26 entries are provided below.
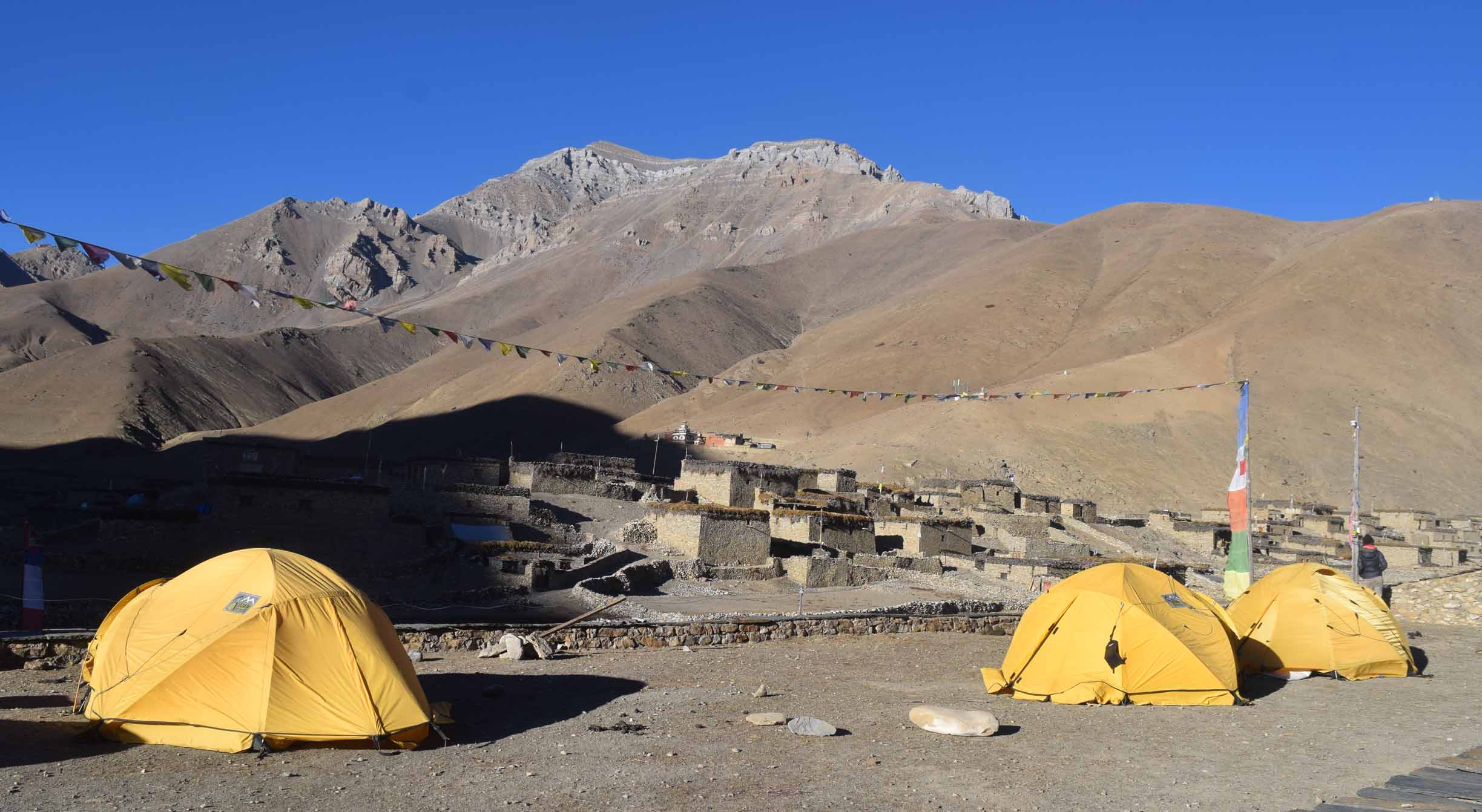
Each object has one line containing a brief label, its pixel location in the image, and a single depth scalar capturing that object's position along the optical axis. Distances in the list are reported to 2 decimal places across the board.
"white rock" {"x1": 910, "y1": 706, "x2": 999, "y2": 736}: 10.82
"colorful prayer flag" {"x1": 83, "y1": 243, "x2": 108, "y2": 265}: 15.22
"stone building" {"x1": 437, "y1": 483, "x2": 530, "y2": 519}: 31.52
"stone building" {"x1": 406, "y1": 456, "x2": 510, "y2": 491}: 37.53
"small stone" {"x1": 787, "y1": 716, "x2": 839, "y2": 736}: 10.66
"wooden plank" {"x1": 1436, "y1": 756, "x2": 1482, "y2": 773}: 8.59
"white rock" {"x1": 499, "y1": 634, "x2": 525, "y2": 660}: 14.54
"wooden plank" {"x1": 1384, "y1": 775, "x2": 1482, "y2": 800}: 7.65
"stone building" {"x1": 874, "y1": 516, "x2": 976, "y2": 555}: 31.25
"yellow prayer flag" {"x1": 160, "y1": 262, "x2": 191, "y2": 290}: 15.89
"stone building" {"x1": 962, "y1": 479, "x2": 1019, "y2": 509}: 40.62
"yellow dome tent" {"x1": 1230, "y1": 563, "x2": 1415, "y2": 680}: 15.36
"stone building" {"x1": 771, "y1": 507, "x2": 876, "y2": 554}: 29.42
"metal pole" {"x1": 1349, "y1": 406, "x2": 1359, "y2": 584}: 20.62
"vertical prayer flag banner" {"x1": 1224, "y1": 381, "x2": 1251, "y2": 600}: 16.91
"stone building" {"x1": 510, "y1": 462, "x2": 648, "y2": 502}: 36.44
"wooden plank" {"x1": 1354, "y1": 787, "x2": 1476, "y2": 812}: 7.26
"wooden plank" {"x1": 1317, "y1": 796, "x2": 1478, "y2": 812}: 7.23
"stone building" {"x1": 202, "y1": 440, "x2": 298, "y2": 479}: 40.06
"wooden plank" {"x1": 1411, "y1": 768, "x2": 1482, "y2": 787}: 8.06
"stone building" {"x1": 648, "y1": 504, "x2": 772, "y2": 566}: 27.05
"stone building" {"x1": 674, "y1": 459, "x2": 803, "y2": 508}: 35.19
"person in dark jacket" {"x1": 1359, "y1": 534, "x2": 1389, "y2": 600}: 19.81
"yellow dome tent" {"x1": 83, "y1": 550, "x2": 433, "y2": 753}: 9.45
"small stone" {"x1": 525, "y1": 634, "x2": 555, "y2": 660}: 14.70
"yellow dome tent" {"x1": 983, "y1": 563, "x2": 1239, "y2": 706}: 12.92
